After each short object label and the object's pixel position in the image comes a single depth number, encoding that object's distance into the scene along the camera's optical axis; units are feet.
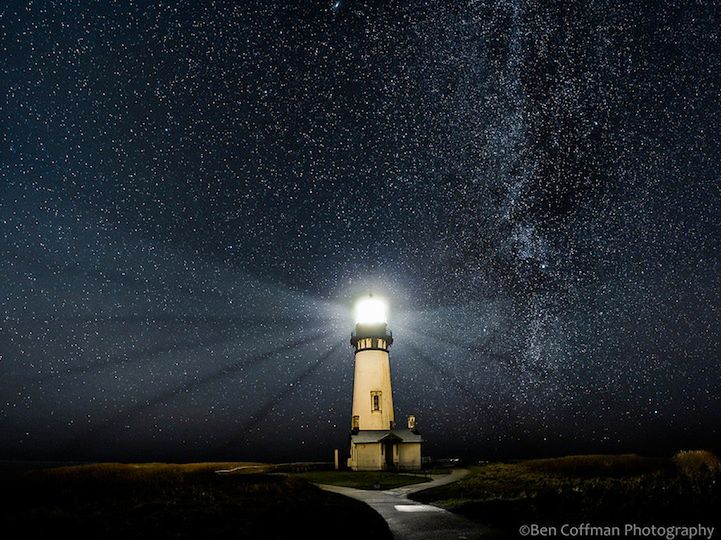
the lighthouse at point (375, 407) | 134.41
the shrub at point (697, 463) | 55.39
